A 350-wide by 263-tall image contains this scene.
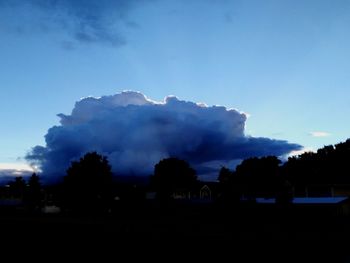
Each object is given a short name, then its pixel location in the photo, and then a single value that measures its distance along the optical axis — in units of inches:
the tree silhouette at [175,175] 4917.1
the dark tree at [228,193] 1919.4
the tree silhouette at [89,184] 2704.2
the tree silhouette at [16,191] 5179.1
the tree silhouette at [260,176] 3666.3
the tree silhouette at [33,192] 3697.1
